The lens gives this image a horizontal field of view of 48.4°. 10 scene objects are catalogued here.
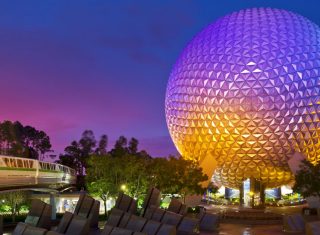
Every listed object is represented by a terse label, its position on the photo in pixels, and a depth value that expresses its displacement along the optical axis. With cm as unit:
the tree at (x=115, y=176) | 3094
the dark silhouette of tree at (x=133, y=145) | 4912
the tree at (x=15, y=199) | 3029
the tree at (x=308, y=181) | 3125
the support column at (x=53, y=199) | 2933
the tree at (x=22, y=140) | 5814
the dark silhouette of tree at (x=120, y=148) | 4434
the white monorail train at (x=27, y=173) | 1831
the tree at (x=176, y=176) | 3421
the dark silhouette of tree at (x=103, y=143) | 5852
